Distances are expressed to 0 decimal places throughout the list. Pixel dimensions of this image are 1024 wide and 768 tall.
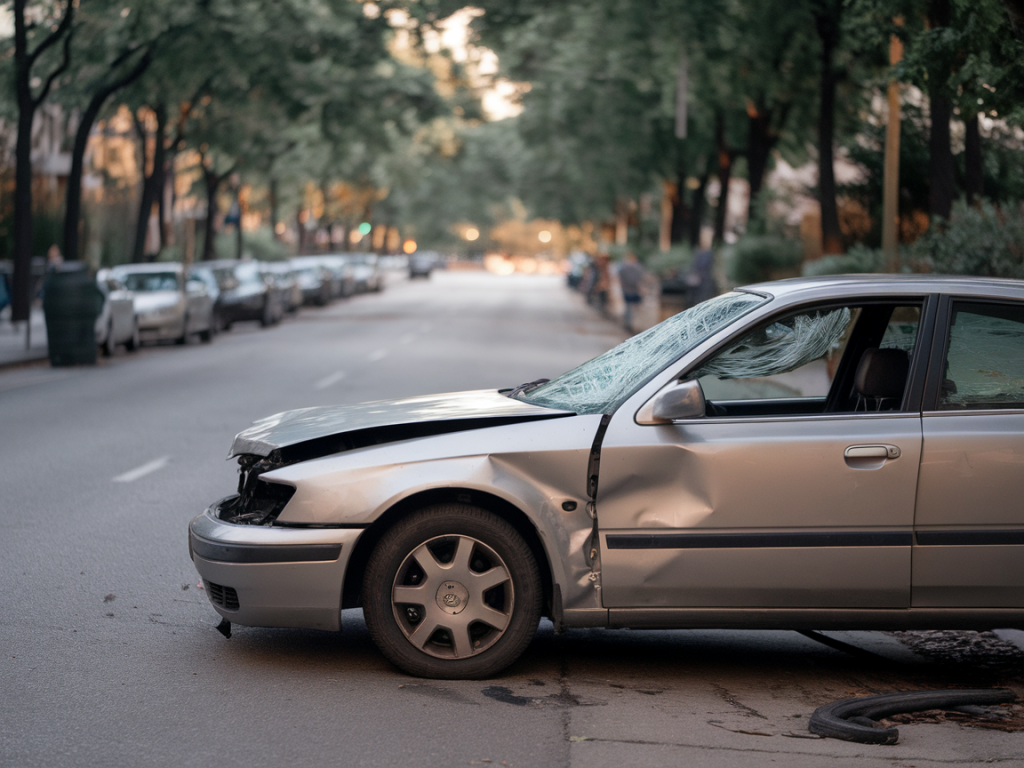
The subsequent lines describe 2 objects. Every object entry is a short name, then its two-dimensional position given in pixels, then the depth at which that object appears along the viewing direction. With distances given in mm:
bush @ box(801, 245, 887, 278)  19859
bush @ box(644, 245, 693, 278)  47375
